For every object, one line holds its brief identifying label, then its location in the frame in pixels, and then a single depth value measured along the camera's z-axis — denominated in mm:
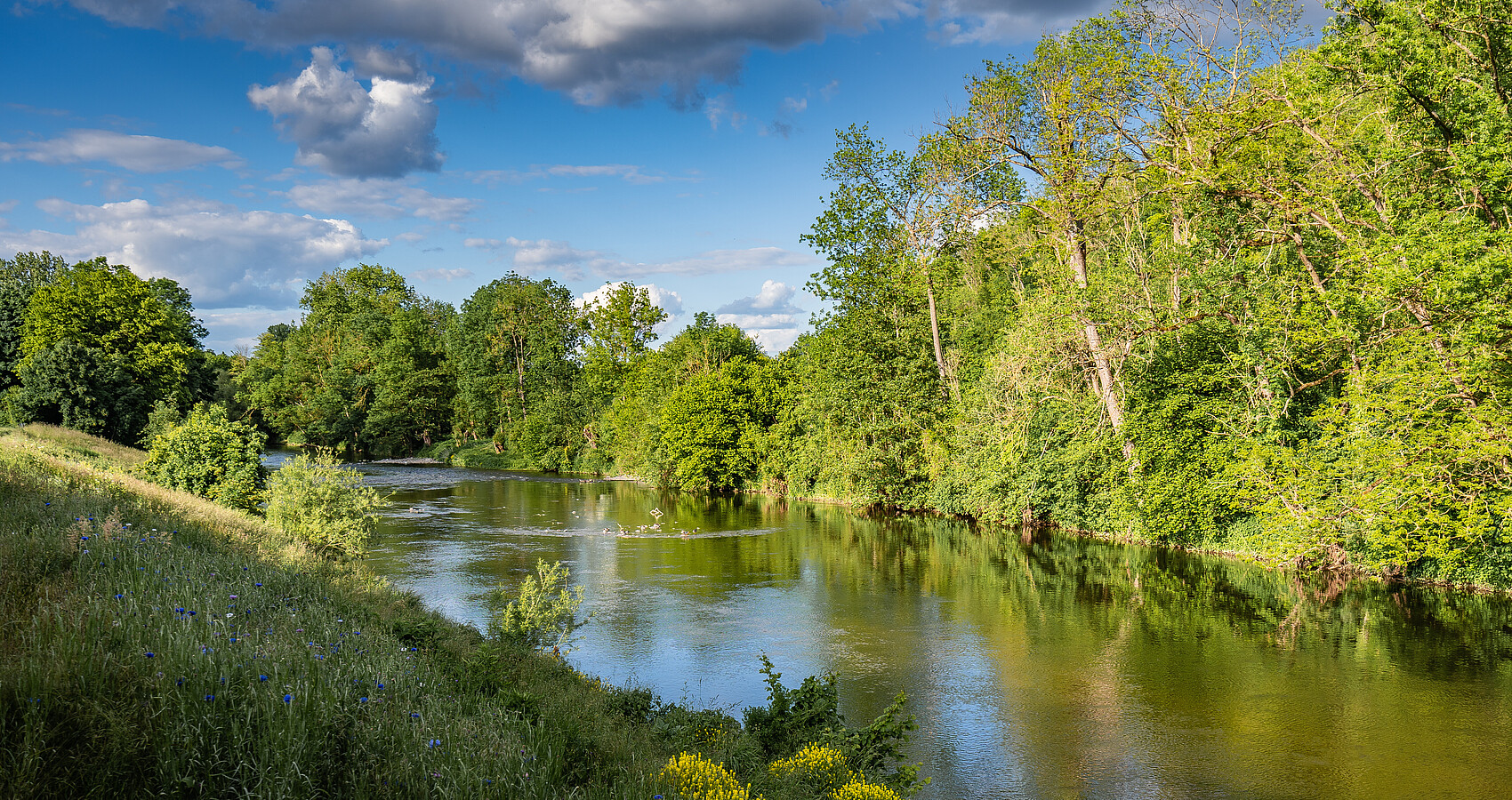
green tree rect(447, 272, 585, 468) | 70250
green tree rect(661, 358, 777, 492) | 48094
